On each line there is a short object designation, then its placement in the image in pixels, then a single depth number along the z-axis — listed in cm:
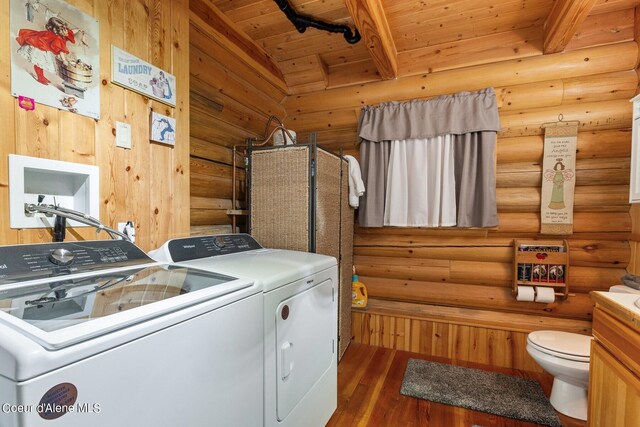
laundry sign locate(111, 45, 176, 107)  137
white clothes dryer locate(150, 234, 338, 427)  112
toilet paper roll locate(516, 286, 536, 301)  230
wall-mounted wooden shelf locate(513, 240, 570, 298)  228
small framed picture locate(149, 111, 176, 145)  154
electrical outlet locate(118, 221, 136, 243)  138
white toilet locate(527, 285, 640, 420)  171
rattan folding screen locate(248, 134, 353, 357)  203
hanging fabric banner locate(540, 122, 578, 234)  225
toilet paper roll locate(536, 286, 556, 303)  226
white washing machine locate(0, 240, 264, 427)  50
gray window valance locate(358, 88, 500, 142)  237
